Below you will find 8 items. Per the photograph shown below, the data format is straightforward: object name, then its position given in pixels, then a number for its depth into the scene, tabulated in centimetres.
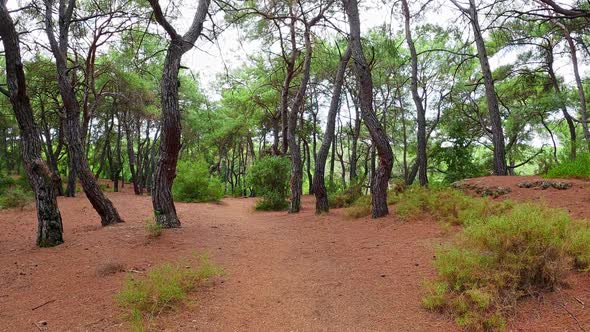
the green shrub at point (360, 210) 821
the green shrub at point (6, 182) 1733
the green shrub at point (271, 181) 1312
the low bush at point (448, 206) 540
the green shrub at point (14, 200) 1113
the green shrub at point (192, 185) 1534
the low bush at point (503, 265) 278
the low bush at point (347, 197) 1208
